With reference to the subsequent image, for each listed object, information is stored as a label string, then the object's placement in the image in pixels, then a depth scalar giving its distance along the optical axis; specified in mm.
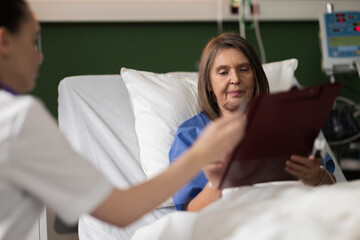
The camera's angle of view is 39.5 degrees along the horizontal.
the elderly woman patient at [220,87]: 1785
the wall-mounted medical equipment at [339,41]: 2980
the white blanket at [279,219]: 1108
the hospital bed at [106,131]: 1917
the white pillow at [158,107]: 2049
